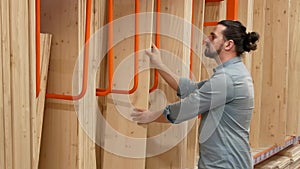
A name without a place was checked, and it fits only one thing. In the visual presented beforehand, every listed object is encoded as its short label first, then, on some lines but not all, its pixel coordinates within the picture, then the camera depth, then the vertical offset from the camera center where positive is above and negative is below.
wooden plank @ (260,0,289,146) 4.21 -0.11
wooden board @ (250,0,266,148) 4.06 -0.07
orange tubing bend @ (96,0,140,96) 2.30 +0.02
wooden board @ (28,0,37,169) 1.89 -0.06
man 2.38 -0.26
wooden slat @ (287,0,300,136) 4.50 -0.11
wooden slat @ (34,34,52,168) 2.29 -0.10
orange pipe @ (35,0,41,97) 1.95 +0.11
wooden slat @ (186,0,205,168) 3.11 -0.04
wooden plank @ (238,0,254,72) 3.64 +0.45
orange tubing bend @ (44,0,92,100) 2.22 +0.01
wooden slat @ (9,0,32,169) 1.81 -0.09
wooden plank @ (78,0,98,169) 2.32 -0.29
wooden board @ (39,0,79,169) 2.35 -0.14
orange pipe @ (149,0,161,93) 2.62 +0.17
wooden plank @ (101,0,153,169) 2.61 -0.30
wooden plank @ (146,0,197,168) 2.75 -0.15
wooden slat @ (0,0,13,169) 1.76 -0.08
